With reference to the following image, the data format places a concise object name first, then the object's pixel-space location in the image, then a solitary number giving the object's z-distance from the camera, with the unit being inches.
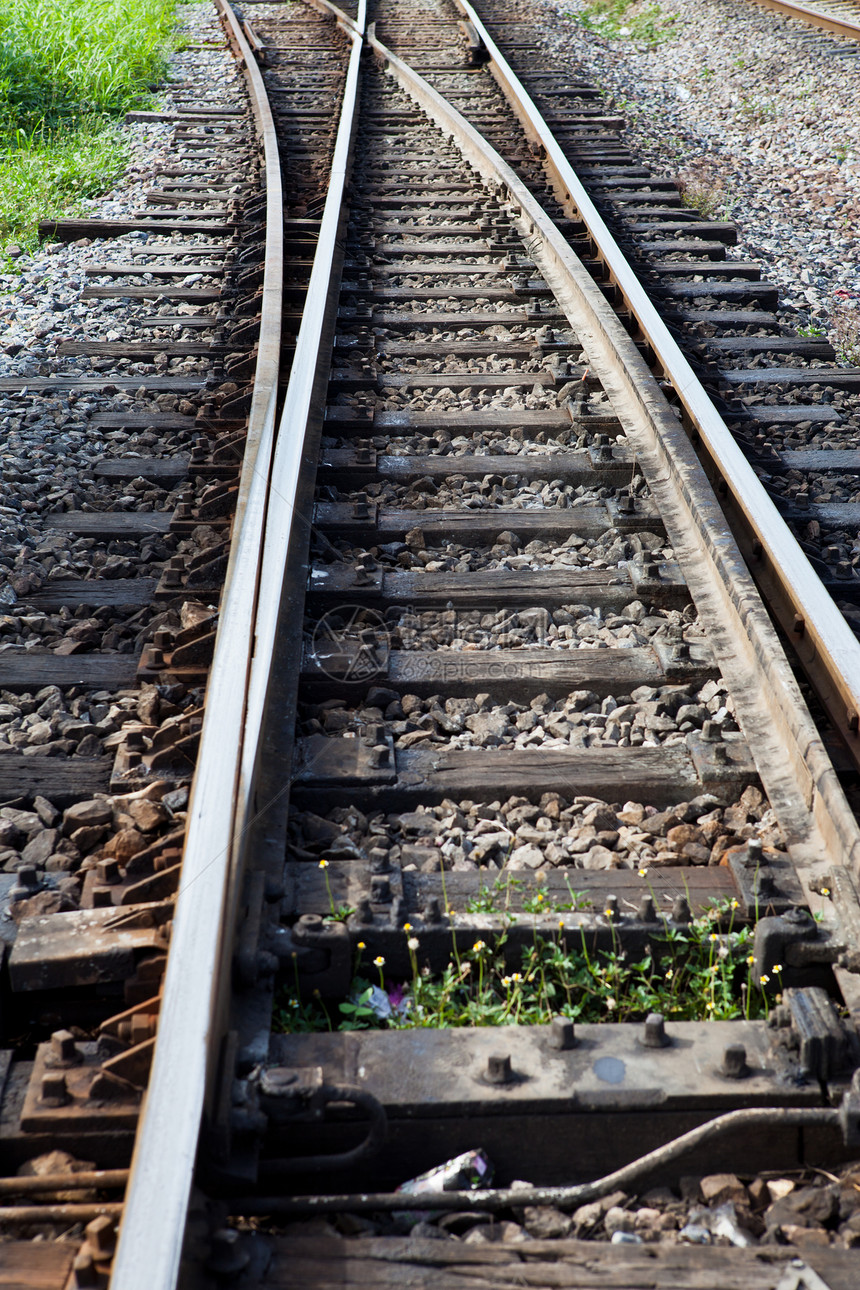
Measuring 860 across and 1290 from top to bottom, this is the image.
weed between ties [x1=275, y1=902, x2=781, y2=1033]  79.9
